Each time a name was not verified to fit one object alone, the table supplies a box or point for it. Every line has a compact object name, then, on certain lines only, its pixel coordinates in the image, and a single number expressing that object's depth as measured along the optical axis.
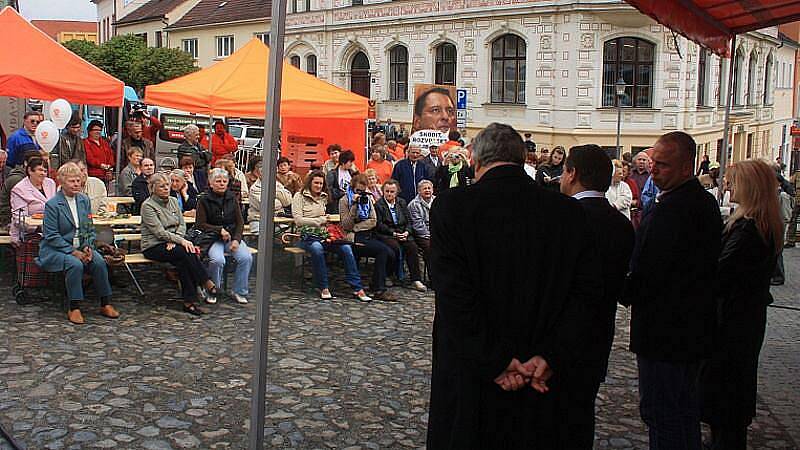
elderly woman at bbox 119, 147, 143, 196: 10.48
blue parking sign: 20.30
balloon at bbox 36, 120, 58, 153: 11.34
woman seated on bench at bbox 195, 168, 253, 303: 8.69
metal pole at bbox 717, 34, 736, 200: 7.70
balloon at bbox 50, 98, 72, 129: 13.69
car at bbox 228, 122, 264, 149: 27.70
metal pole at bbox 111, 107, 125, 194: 11.65
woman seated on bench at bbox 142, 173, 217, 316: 8.23
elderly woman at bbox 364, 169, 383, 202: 10.01
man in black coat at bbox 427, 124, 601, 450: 3.13
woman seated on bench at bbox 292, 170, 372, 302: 9.24
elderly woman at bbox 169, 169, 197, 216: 9.90
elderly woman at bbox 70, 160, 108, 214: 9.30
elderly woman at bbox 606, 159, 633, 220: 11.46
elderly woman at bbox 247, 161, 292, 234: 9.70
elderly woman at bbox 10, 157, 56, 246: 8.26
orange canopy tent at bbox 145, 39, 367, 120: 11.80
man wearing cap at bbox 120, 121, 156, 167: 12.97
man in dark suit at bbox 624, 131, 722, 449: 3.91
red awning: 6.22
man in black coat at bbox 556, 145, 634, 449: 3.90
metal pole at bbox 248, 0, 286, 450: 3.76
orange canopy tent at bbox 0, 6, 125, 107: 9.96
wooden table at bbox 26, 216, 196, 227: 8.74
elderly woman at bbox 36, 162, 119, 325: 7.55
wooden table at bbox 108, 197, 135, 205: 10.07
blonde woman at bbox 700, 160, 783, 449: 4.37
